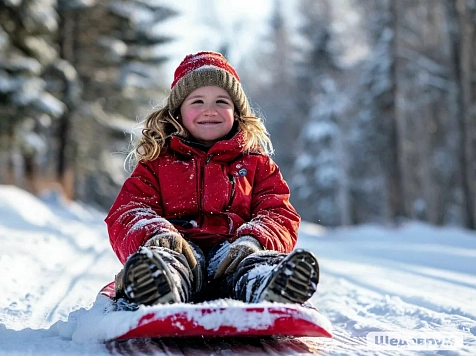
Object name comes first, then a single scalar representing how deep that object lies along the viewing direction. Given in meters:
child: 1.90
